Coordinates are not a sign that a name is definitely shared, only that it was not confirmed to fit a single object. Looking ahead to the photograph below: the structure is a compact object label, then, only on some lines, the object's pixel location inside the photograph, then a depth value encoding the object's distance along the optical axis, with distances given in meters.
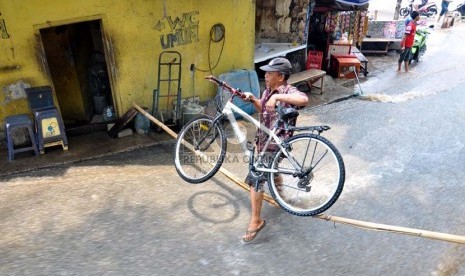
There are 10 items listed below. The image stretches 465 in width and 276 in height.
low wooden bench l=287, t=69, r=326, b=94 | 10.24
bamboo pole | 3.52
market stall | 11.95
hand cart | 7.95
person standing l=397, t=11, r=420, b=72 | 11.95
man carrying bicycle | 4.04
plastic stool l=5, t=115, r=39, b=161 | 6.56
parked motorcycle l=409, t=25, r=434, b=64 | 13.45
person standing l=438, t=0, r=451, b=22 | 20.10
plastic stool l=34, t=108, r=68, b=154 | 6.70
